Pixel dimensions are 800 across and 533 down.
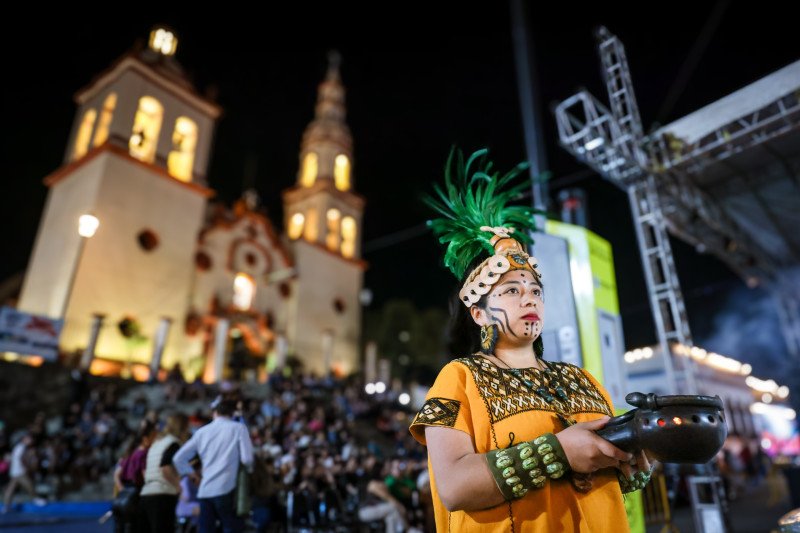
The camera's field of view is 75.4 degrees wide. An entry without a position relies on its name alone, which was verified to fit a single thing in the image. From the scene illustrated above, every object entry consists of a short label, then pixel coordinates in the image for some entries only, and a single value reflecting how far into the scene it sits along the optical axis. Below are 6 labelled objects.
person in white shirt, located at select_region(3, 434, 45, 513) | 10.50
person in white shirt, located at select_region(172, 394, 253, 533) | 4.80
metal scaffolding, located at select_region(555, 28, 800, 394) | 9.08
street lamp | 11.32
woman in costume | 1.61
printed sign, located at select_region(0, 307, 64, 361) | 16.23
